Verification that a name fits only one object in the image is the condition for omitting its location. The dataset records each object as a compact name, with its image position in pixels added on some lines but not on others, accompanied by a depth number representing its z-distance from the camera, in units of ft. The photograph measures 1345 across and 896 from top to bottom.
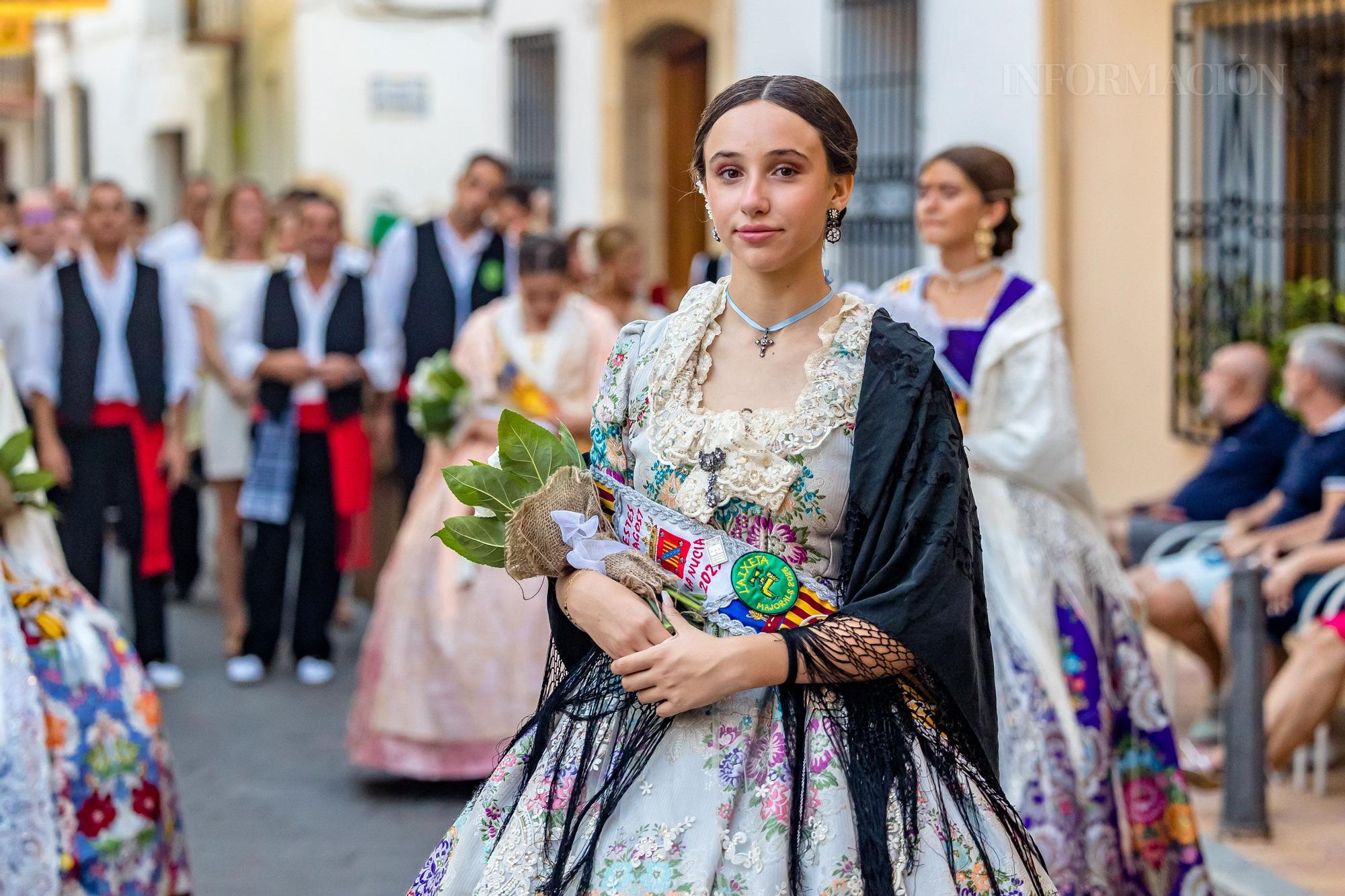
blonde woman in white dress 30.22
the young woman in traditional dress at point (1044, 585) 15.66
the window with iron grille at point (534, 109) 58.18
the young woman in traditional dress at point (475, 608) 22.07
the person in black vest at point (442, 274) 29.60
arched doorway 53.36
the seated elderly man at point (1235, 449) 25.30
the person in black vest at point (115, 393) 26.50
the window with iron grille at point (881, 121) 39.47
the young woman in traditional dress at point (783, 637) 9.11
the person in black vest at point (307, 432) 28.40
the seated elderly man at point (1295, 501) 23.00
